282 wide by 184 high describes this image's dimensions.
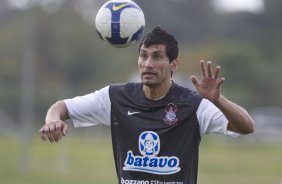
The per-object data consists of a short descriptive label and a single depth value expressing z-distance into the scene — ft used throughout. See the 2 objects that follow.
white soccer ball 61.05
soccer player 56.13
